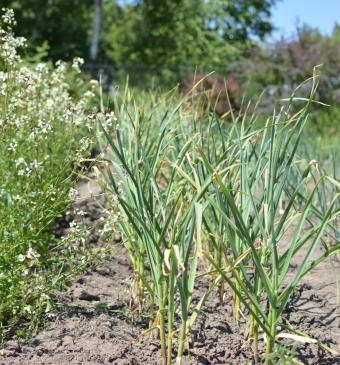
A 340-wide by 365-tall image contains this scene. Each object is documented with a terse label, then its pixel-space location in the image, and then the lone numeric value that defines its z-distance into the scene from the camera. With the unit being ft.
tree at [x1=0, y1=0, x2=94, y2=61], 71.31
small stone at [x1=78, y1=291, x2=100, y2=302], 8.75
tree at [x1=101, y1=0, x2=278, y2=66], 75.82
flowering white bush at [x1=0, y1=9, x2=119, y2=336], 7.39
